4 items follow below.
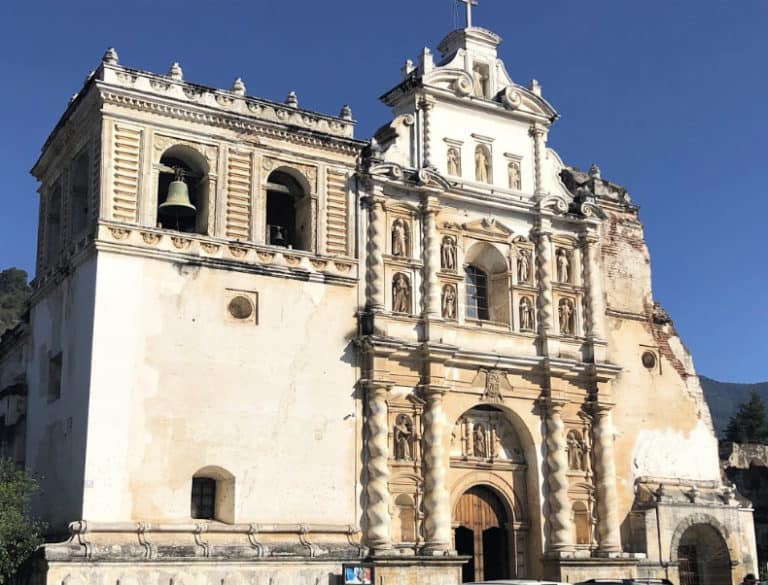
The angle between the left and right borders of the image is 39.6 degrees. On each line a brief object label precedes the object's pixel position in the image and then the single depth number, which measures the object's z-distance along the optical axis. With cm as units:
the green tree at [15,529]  1956
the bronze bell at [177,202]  2197
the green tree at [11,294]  7656
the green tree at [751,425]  6869
